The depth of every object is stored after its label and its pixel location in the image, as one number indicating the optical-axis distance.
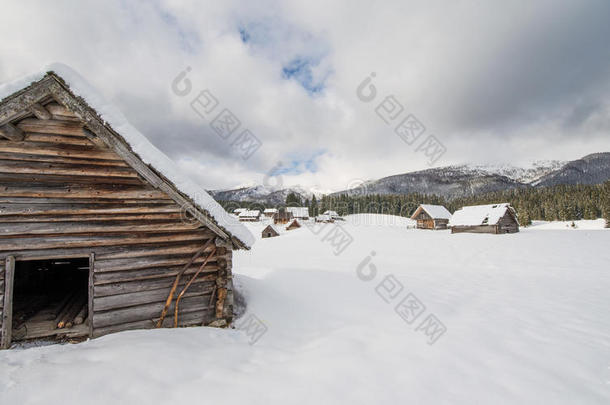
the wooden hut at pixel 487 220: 38.03
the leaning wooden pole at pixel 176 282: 5.83
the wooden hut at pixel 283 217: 81.90
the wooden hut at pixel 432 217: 53.59
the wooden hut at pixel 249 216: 85.11
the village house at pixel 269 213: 99.19
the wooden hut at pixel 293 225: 59.75
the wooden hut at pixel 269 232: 47.19
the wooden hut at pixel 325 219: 74.78
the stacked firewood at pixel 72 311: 5.76
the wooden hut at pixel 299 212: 81.62
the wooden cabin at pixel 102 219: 4.85
